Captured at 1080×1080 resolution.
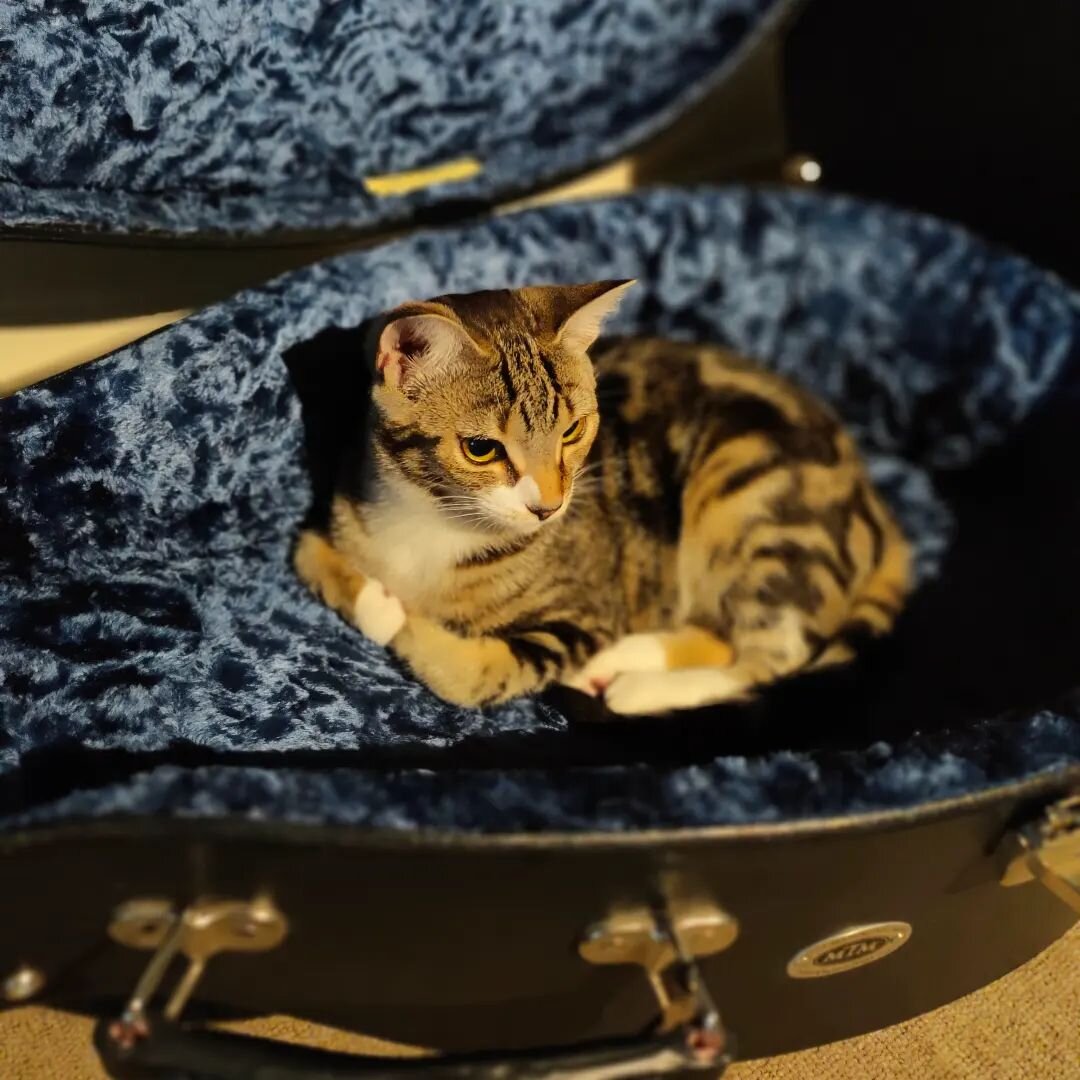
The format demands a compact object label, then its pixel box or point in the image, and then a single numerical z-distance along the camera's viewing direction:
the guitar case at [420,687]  0.58
